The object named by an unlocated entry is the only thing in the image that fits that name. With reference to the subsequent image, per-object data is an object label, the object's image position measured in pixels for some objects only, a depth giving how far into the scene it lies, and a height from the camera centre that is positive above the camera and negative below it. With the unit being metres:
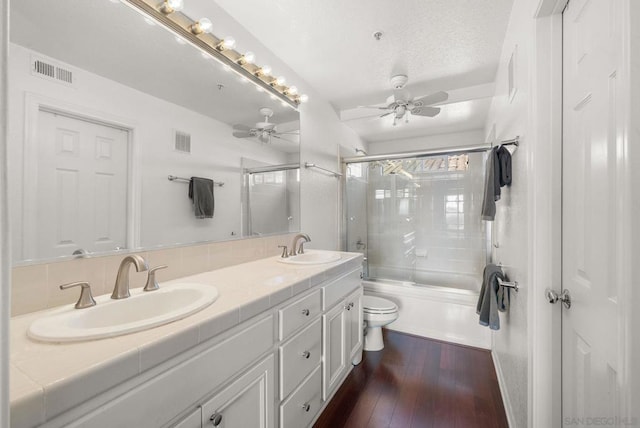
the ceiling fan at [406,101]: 2.18 +1.00
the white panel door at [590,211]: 0.69 +0.02
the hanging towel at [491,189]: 1.53 +0.16
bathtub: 2.40 -0.94
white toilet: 2.21 -0.89
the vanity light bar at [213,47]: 1.20 +0.96
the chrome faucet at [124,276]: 0.96 -0.24
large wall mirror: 0.86 +0.35
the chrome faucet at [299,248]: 1.93 -0.24
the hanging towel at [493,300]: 1.63 -0.55
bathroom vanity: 0.54 -0.43
